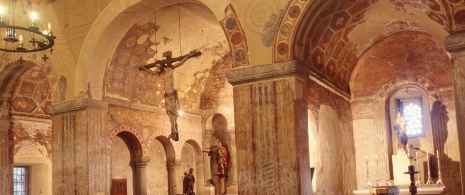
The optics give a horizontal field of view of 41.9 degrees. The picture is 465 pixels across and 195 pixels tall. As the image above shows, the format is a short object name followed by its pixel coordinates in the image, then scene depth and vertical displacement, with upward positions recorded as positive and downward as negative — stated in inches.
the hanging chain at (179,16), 598.1 +157.3
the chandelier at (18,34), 614.0 +149.7
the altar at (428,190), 551.5 -20.8
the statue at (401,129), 595.2 +37.8
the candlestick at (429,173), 563.6 -6.5
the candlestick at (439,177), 568.0 -10.4
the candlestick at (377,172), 632.1 -3.6
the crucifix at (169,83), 516.6 +80.3
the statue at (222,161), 709.9 +15.0
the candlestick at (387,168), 629.6 +0.2
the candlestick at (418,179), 572.6 -11.1
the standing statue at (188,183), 684.1 -9.0
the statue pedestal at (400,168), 598.9 -0.5
